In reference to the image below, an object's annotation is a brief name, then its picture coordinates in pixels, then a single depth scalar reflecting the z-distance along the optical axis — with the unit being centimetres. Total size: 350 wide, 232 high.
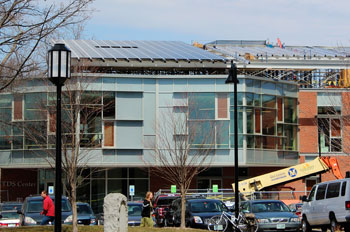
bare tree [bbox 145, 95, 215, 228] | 3803
